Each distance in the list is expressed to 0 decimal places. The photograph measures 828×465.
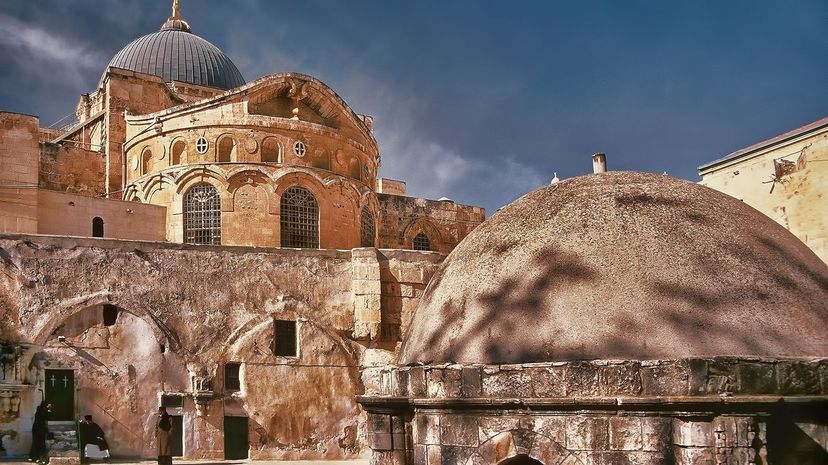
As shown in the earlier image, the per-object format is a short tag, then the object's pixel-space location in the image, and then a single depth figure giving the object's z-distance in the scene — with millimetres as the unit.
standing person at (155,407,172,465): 15828
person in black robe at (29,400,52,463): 16453
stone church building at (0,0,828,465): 6895
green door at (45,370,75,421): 17859
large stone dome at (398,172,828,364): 7180
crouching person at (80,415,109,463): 17109
